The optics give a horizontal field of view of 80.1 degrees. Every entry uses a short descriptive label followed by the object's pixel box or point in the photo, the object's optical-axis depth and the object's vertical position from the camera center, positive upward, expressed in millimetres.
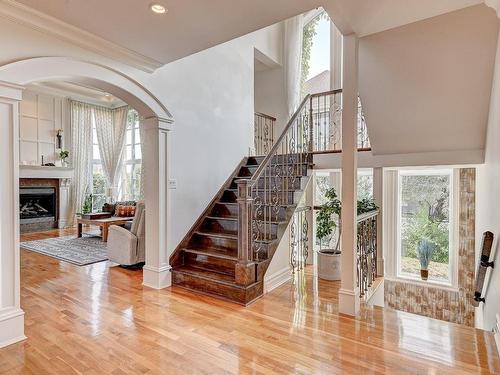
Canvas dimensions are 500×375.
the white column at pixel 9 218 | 2352 -267
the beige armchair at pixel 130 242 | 4516 -879
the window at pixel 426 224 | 5211 -700
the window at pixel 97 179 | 9172 +178
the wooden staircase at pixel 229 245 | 3316 -807
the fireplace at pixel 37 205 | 7711 -540
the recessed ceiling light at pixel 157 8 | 2295 +1390
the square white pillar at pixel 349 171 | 2953 +145
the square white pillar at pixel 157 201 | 3666 -201
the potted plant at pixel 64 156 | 8219 +795
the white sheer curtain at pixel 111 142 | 9031 +1310
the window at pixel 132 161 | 8805 +707
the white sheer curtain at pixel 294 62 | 6516 +2708
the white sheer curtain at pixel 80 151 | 8633 +1012
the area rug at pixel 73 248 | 5152 -1259
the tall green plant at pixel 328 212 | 4230 -394
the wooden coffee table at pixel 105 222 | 6386 -813
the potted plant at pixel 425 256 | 5289 -1251
